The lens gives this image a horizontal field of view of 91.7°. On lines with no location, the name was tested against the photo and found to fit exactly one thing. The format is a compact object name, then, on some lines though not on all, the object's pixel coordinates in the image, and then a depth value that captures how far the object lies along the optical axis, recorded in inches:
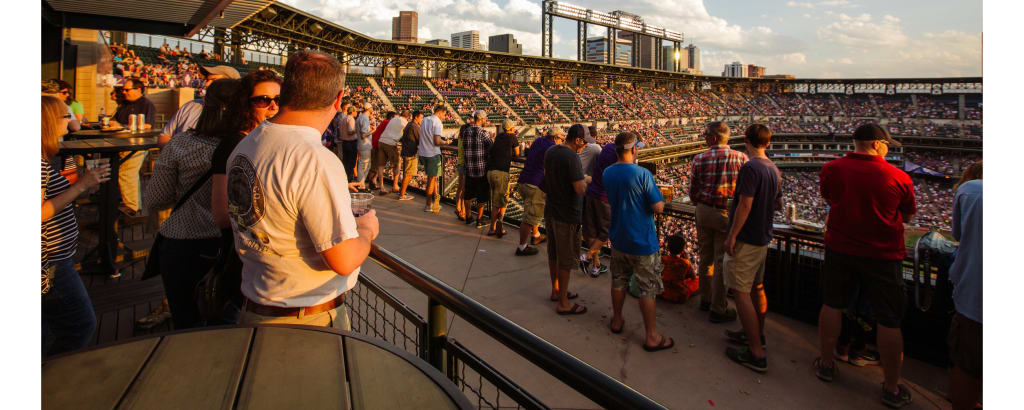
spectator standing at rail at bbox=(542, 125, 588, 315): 178.7
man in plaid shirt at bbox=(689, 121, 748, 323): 168.2
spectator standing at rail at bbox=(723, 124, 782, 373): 143.3
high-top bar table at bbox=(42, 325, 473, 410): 46.2
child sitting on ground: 188.9
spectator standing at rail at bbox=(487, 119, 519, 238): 265.0
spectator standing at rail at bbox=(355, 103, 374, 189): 365.1
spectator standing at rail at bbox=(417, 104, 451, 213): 314.2
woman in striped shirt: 86.6
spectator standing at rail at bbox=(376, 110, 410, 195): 372.8
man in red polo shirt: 124.2
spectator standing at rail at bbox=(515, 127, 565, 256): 232.3
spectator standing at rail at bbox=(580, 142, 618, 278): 211.5
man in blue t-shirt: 151.6
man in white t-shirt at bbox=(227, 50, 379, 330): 60.7
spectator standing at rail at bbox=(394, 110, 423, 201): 345.7
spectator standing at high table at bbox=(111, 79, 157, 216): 217.5
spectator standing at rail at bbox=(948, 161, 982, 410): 100.7
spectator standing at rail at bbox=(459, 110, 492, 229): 276.2
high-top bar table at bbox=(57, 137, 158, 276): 152.3
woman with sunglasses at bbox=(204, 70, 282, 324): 80.0
